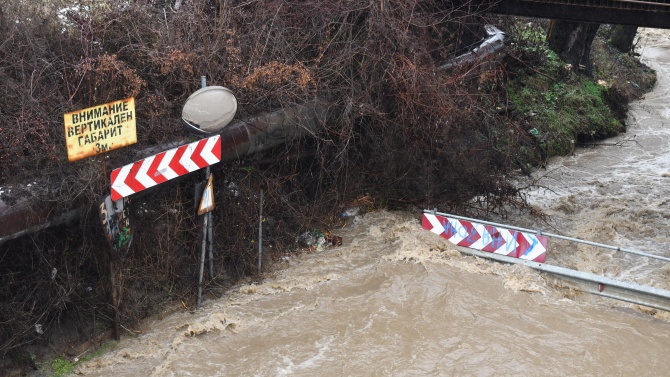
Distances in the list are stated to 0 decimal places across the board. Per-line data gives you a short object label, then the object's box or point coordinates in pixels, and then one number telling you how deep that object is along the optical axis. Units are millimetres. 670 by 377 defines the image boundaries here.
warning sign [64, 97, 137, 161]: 7547
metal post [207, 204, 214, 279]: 9403
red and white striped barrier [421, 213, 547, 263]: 10008
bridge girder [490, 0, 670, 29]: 11609
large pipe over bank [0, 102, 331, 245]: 7793
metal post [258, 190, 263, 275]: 10195
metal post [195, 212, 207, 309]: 9250
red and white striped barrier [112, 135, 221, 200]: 8070
